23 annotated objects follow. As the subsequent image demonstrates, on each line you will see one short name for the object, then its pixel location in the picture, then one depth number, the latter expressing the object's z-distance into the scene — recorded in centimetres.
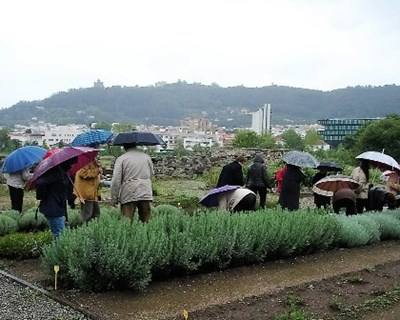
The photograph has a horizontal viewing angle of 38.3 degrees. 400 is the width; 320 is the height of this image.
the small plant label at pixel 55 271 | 577
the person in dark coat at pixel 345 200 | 970
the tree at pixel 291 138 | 6130
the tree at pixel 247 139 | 3978
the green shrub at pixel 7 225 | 828
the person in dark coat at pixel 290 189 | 954
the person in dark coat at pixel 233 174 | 1055
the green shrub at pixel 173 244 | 576
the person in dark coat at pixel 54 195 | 702
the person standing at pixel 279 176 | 1175
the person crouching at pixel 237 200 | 849
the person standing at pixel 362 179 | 999
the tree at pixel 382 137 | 5291
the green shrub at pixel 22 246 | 729
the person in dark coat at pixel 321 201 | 1058
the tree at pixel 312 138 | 7322
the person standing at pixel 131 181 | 771
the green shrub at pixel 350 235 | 842
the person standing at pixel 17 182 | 945
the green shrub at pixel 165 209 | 945
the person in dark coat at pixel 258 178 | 1196
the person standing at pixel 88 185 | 809
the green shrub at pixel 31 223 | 866
